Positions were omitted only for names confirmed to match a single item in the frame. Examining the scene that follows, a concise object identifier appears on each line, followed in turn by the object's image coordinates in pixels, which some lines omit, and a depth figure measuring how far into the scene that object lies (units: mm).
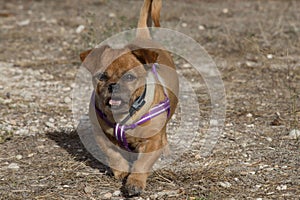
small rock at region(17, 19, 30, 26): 18391
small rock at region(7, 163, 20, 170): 8969
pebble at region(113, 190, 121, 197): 8016
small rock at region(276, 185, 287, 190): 8039
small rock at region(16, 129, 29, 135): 10348
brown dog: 8039
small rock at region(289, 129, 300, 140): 9886
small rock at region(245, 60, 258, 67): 14188
